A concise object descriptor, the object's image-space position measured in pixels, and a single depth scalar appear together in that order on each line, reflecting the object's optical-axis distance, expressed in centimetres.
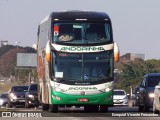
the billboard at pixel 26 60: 10338
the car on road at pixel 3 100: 6264
